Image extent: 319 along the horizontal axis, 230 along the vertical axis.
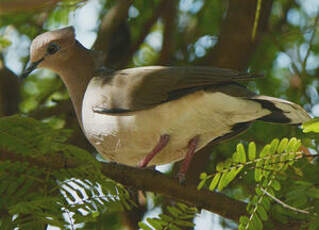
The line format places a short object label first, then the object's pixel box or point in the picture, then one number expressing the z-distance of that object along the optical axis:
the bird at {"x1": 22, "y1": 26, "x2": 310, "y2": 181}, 8.13
